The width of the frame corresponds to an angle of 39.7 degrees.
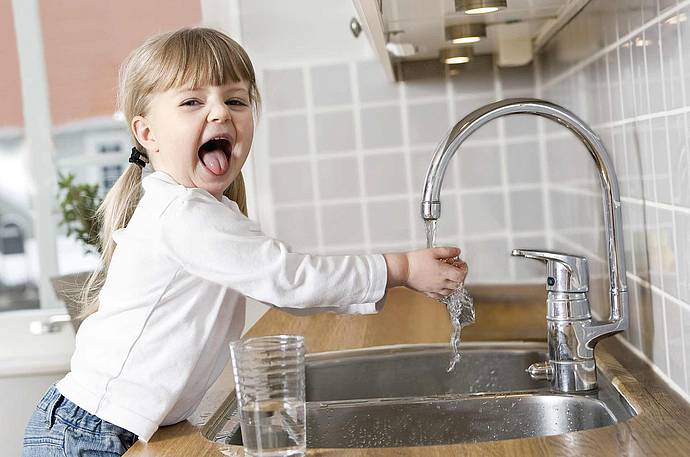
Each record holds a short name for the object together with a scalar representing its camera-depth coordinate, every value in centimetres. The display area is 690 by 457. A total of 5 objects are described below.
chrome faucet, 111
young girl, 104
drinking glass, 83
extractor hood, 125
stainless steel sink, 109
